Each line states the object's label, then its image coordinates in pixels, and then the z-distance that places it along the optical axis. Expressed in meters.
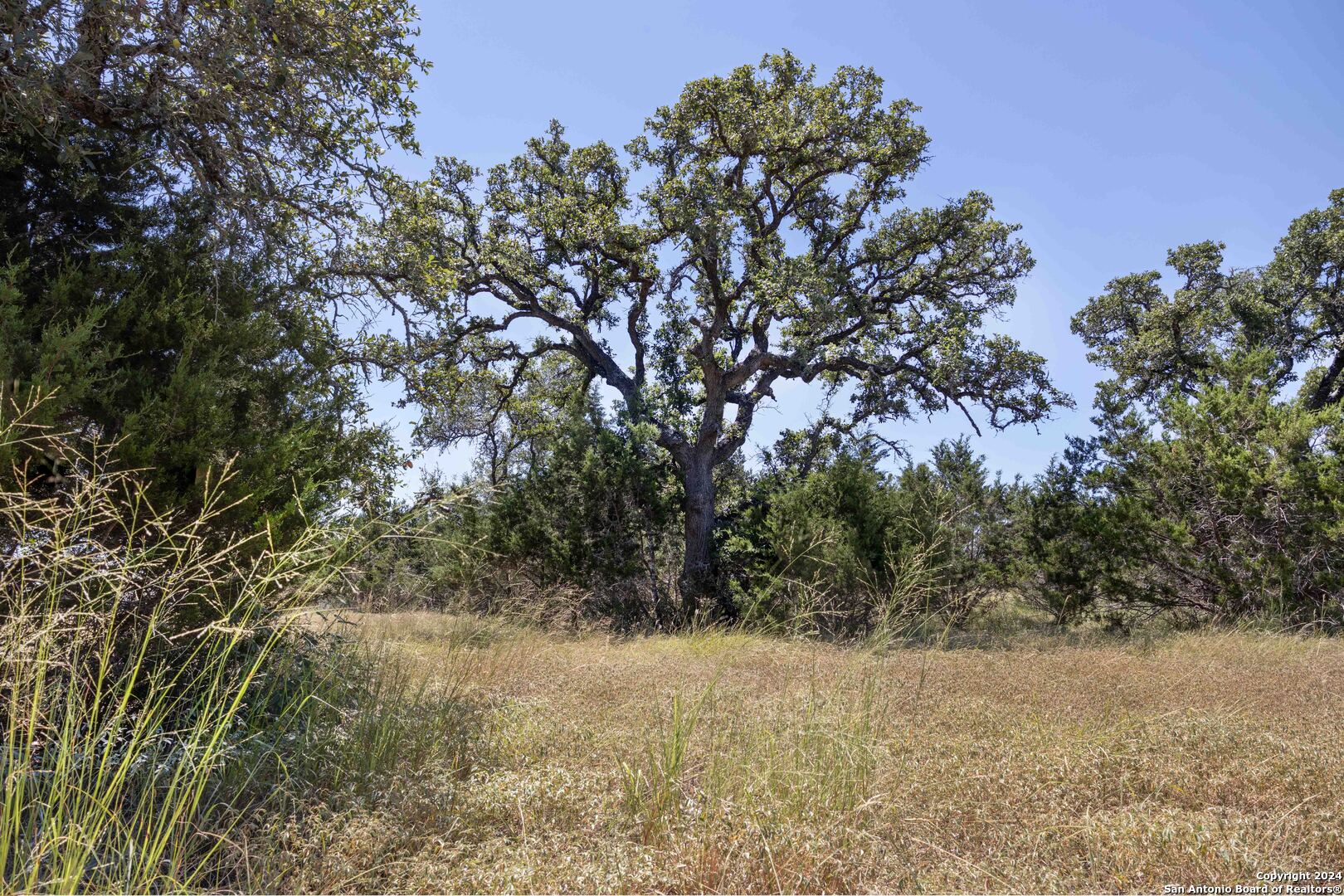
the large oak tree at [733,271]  12.63
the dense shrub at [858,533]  10.98
